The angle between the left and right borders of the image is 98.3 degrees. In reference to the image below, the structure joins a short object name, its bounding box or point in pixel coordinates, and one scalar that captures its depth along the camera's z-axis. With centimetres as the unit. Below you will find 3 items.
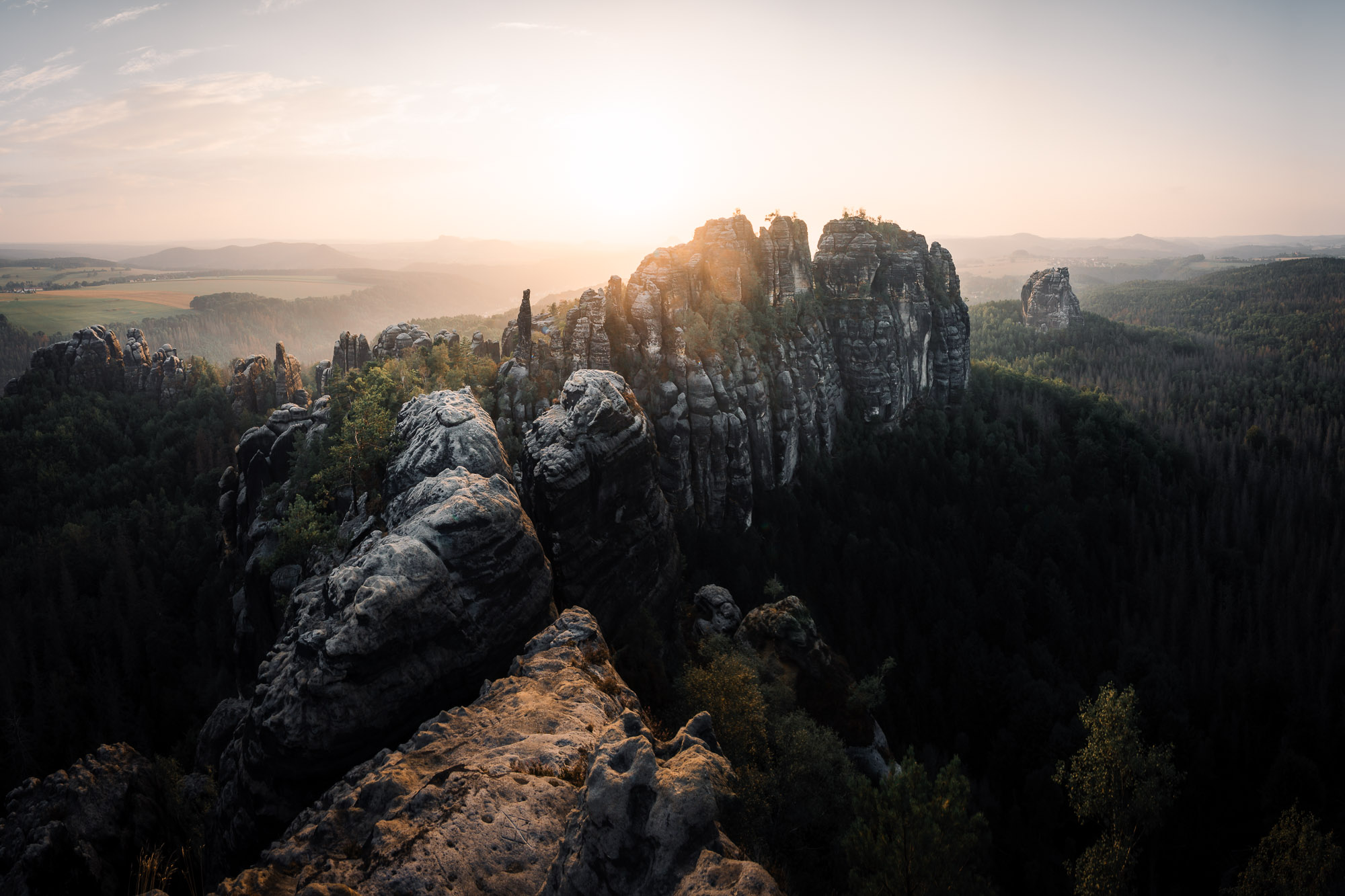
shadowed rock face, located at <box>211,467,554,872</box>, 1775
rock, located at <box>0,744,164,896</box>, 1795
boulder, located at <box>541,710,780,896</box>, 1170
